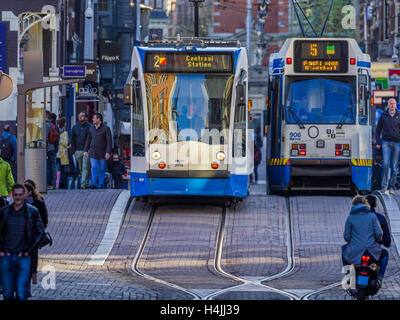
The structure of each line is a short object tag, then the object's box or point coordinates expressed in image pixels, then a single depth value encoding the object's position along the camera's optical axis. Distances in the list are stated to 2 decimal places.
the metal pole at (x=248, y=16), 88.06
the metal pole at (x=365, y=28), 70.44
